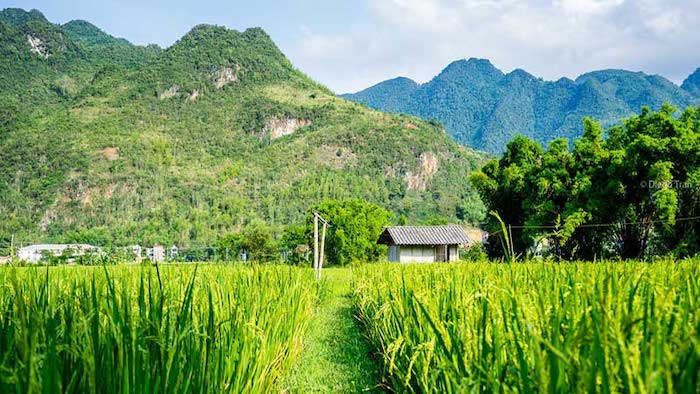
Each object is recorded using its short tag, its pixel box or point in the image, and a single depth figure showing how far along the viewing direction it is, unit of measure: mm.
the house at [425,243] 41125
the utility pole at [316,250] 15517
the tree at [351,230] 49906
